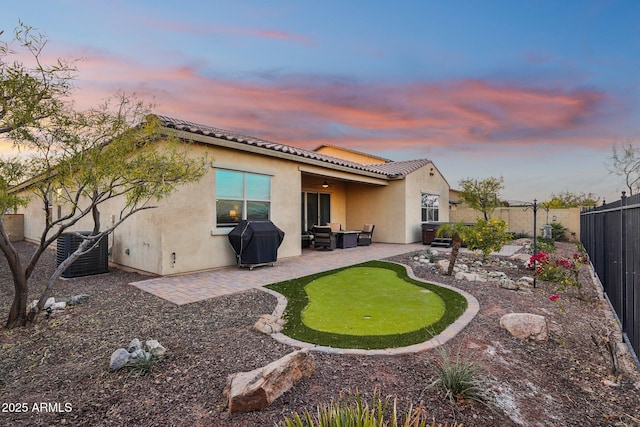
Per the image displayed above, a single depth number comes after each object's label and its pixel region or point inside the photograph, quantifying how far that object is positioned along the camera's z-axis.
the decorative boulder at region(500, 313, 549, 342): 3.88
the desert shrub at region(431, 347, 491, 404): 2.56
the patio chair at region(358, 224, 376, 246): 13.93
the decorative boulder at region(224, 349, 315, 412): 2.36
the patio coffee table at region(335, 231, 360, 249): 13.13
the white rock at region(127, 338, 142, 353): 3.34
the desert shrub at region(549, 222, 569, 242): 16.14
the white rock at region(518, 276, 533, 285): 7.09
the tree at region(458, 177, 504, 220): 17.12
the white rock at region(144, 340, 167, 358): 3.26
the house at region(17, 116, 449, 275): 7.32
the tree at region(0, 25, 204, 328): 3.58
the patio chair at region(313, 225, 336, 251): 12.38
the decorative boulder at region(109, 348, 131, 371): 3.04
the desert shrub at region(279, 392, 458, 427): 1.73
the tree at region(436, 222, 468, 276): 7.63
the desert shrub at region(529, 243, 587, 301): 6.72
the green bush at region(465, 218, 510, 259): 7.84
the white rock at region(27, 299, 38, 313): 4.42
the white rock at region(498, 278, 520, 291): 6.58
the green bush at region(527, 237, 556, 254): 11.03
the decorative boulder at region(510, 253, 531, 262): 10.07
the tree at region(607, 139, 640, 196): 17.89
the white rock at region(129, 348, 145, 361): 3.09
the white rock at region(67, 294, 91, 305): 5.23
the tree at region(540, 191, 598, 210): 23.83
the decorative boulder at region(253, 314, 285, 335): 4.03
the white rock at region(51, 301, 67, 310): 4.90
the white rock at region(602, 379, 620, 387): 2.96
